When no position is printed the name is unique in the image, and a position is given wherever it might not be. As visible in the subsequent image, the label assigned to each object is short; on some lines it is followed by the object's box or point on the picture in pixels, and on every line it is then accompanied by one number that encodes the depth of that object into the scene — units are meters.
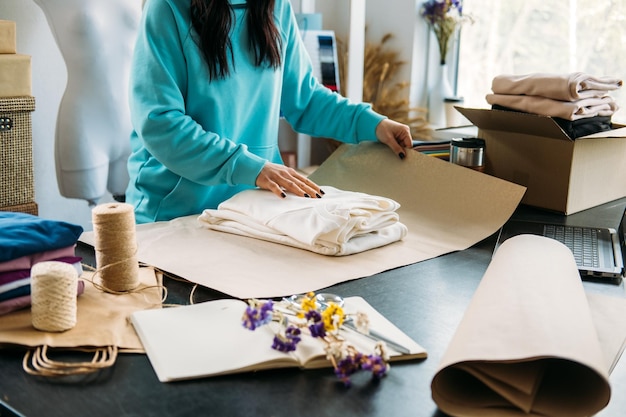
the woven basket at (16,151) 2.02
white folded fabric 1.42
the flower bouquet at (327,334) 0.92
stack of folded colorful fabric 1.06
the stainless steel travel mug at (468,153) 1.83
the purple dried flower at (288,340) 0.96
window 2.51
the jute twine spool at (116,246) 1.15
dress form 2.27
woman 1.58
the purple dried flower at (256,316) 0.94
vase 2.88
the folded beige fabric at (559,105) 1.74
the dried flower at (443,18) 2.74
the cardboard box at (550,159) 1.77
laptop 1.36
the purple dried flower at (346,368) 0.91
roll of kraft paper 0.84
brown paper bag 0.94
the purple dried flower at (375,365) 0.91
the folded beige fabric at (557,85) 1.74
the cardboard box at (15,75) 1.99
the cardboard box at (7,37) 1.99
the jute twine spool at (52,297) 1.01
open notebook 0.94
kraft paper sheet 1.30
